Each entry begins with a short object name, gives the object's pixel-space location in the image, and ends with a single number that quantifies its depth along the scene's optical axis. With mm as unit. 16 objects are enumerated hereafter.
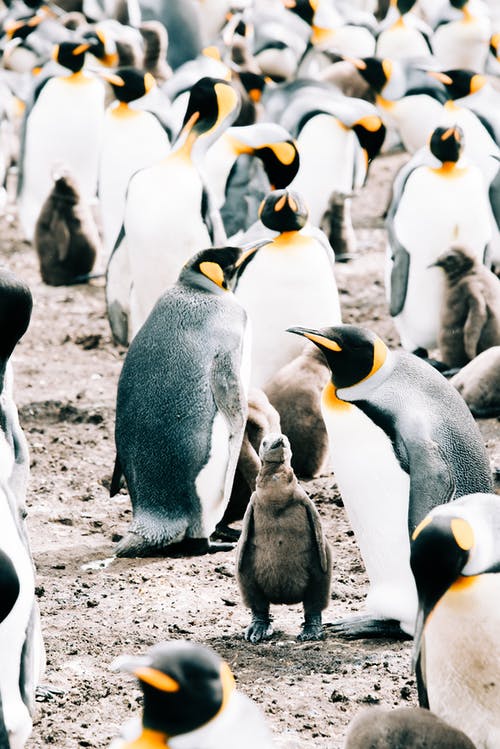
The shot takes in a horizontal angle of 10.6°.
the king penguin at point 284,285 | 13076
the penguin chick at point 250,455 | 10680
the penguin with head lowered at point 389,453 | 8656
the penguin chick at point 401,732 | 6410
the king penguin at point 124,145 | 18012
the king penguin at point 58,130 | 20429
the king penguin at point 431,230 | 14706
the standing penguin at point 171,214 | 14022
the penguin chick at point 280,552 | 8533
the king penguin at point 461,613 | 6807
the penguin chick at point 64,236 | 17080
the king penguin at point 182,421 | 10287
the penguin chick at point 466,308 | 13578
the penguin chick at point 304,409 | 11445
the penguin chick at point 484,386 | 12348
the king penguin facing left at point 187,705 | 5256
